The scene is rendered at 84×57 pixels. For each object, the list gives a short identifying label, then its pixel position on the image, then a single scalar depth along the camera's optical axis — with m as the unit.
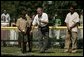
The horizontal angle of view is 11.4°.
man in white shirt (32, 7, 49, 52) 15.16
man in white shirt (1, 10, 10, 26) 20.39
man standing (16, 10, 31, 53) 15.61
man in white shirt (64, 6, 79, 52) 15.23
